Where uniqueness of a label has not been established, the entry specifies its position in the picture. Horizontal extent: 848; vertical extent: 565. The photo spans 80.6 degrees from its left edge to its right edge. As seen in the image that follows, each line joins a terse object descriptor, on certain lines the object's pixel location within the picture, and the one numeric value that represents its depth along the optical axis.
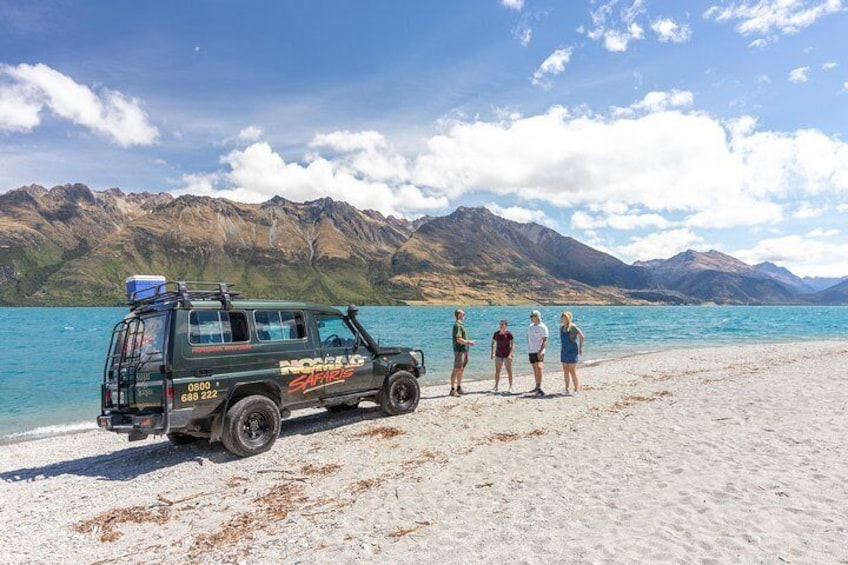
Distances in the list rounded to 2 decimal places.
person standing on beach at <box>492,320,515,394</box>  16.52
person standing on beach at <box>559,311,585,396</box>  14.88
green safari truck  8.88
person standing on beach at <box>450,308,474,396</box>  15.77
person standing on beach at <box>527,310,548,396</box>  15.67
